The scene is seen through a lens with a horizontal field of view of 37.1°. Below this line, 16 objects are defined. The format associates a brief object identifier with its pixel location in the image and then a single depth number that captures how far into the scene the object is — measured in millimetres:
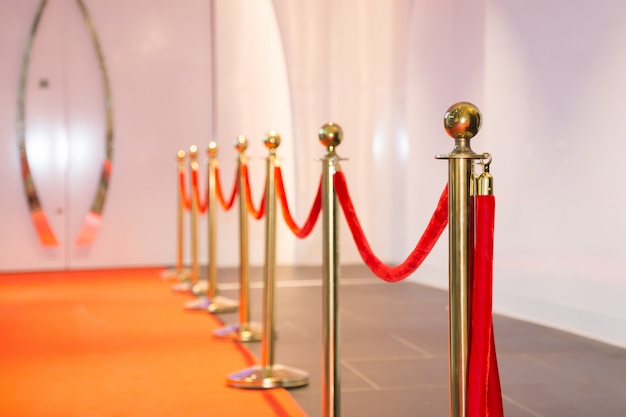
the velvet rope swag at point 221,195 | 6789
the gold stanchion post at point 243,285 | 5684
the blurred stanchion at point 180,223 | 9445
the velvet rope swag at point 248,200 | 5562
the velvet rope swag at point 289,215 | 3939
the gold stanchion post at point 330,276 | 3523
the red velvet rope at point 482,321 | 2229
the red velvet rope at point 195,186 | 8329
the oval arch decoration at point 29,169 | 10703
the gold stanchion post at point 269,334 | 4410
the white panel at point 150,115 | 11039
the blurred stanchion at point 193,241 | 8562
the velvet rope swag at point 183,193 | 9438
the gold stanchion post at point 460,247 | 2287
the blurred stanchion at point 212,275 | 7168
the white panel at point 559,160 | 5547
